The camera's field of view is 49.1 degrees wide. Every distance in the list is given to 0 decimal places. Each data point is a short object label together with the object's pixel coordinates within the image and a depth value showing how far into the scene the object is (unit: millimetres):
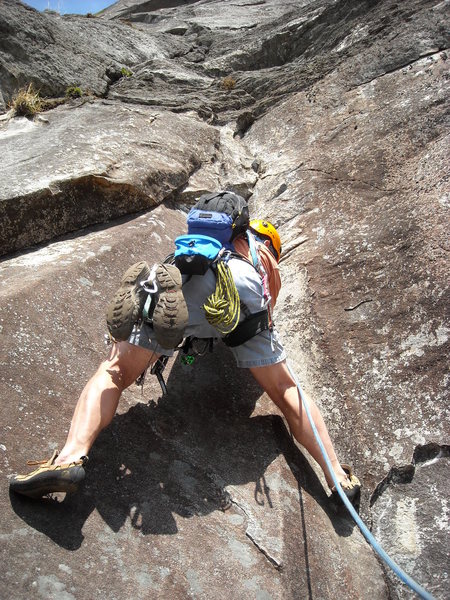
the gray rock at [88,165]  5812
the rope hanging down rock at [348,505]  2635
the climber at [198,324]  3438
